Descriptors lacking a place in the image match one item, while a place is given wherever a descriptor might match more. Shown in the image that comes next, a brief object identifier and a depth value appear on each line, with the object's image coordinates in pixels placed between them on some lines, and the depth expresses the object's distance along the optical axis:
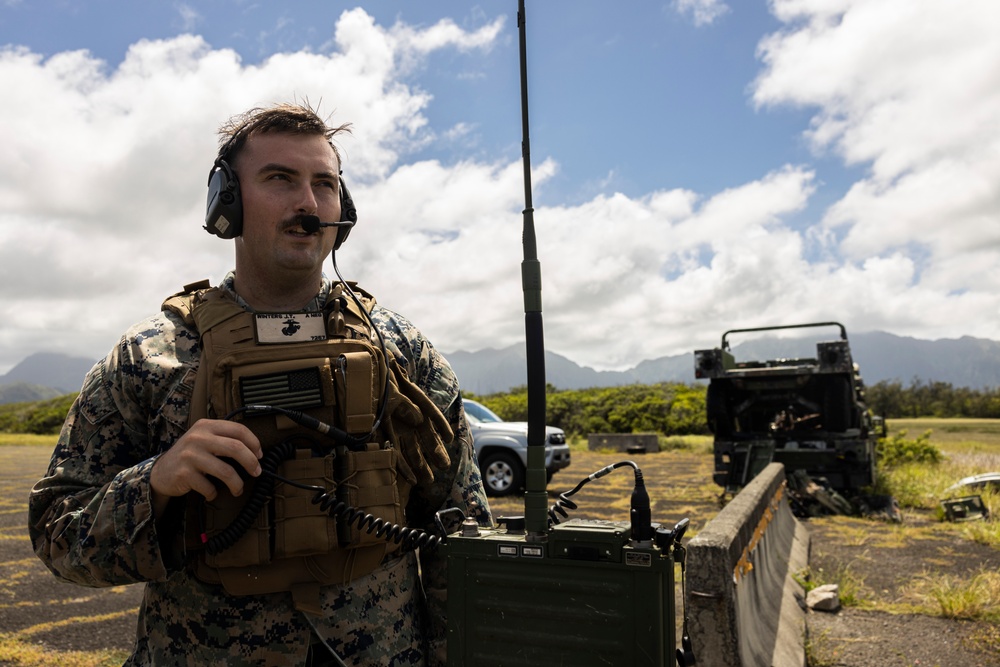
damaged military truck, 9.93
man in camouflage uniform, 1.70
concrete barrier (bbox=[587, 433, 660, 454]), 22.17
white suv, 12.34
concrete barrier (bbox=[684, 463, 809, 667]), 3.23
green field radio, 1.67
